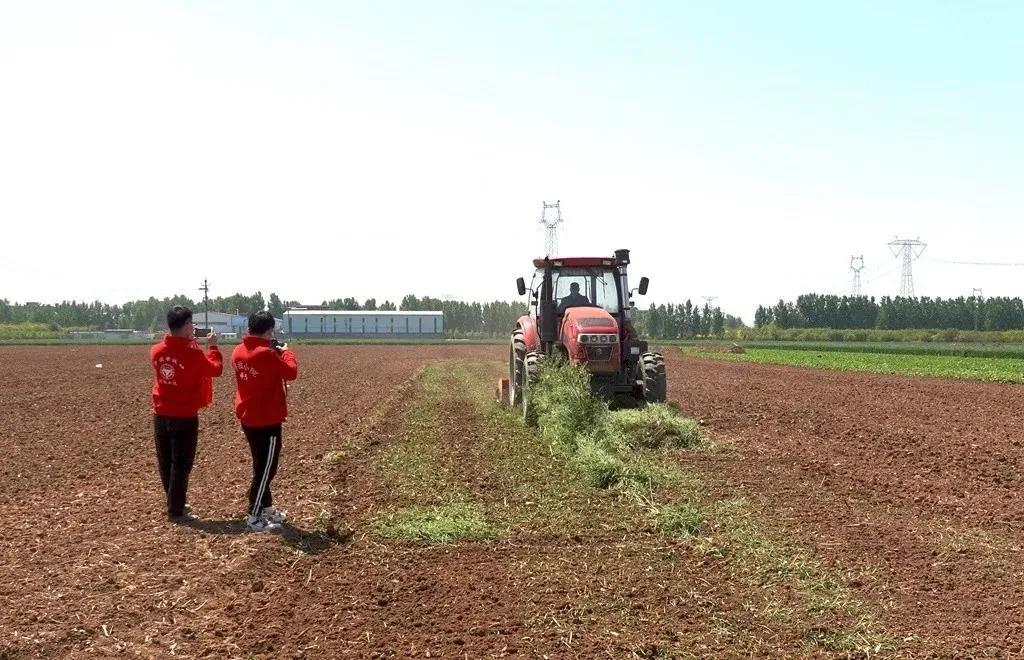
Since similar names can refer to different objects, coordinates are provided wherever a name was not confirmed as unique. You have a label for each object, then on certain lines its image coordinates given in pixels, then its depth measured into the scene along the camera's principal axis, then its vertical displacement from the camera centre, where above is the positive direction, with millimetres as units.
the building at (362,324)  114750 +796
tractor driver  13109 +434
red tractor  12031 -1
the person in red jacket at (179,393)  6969 -546
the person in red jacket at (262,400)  6641 -598
